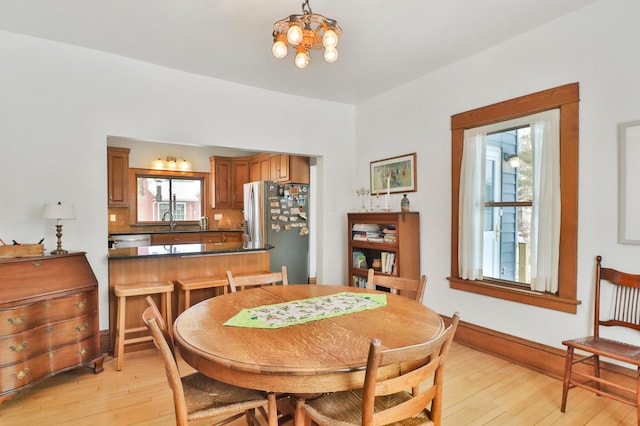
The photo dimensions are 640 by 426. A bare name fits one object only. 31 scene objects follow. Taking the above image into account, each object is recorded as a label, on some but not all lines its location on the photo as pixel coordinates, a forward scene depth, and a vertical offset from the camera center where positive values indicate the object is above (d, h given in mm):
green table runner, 1622 -537
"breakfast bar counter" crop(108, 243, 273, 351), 3160 -566
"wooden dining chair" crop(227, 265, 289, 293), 2330 -513
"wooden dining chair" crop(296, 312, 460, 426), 1096 -677
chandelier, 1979 +1052
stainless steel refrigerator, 5094 -208
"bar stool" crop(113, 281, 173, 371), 2789 -791
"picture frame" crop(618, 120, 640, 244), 2250 +163
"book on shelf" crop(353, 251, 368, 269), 4254 -638
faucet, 6445 -226
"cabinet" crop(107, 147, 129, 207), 5732 +547
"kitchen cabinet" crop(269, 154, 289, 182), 5469 +686
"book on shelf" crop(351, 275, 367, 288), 4236 -897
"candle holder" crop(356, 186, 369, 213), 4555 +183
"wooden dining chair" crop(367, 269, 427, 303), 2127 -497
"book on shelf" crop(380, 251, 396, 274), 3783 -593
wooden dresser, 2189 -769
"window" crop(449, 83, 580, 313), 2588 +71
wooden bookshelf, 3654 -407
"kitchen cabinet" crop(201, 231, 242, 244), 6164 -511
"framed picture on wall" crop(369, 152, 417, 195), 3896 +409
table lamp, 2654 -31
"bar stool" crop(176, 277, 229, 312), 3131 -703
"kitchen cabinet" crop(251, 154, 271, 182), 6094 +769
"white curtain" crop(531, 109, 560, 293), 2648 +49
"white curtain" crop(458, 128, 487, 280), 3201 +61
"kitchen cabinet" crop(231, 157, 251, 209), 6797 +612
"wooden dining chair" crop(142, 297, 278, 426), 1294 -813
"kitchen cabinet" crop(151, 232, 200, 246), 5844 -504
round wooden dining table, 1169 -537
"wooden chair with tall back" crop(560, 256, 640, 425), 2082 -783
